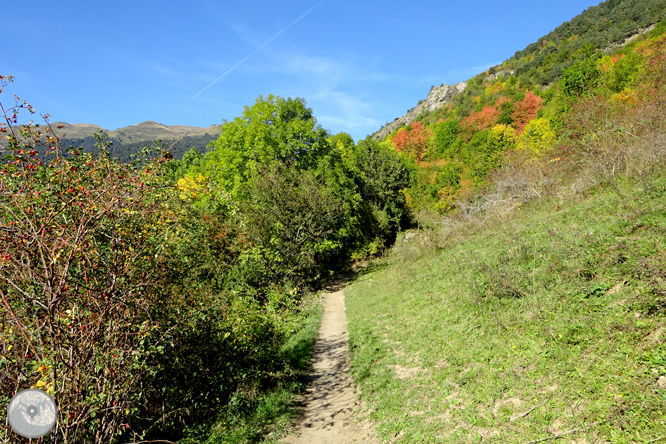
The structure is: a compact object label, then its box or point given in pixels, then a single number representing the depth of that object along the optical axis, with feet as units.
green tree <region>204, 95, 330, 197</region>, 64.95
